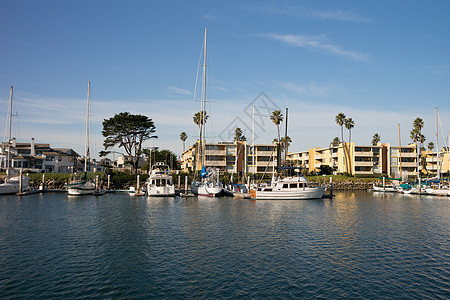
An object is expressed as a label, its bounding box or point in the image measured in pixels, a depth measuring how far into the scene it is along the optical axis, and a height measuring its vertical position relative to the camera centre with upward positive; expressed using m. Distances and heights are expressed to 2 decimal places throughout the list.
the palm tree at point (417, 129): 108.38 +15.93
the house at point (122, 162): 167.65 +8.00
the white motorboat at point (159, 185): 62.03 -1.56
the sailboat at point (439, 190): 73.22 -2.34
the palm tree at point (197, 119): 109.97 +19.13
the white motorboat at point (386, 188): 87.56 -2.48
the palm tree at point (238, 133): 132.00 +17.28
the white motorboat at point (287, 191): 59.88 -2.34
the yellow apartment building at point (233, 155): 106.75 +6.97
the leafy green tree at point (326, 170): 120.19 +2.89
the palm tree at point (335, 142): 131.15 +14.47
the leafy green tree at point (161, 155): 141.25 +9.23
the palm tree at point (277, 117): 108.38 +19.42
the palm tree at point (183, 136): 142.12 +17.15
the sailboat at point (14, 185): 62.40 -1.82
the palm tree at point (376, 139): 137.25 +16.05
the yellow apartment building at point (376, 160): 112.00 +6.34
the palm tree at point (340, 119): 118.25 +20.75
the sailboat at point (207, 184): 63.94 -1.33
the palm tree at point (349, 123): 117.25 +19.16
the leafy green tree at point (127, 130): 87.62 +12.29
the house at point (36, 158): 96.62 +5.33
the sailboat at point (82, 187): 62.53 -2.13
